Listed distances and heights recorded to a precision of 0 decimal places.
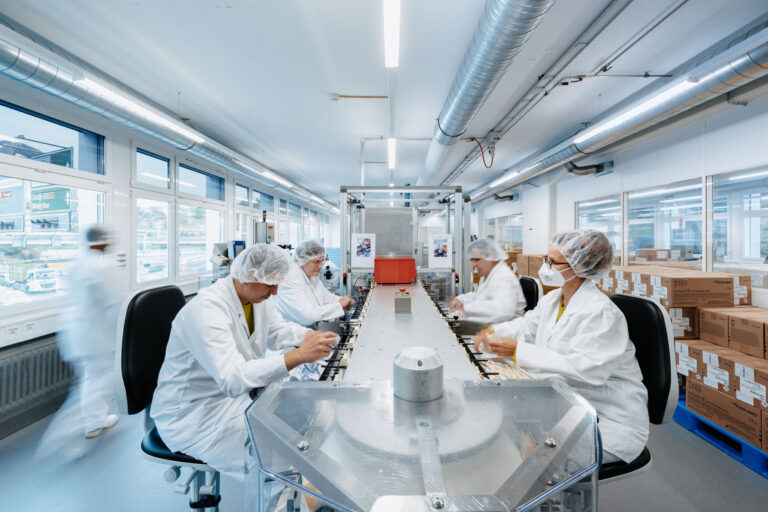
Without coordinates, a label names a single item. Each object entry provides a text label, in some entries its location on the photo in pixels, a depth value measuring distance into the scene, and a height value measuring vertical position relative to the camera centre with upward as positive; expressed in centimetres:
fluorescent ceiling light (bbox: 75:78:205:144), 228 +117
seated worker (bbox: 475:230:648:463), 118 -39
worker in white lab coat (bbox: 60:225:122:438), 229 -52
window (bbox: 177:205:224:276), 466 +25
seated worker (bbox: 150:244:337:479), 117 -44
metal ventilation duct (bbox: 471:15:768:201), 200 +120
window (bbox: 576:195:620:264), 469 +55
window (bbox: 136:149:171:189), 384 +102
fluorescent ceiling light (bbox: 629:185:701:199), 350 +72
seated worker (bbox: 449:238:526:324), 258 -34
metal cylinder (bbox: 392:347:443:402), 75 -29
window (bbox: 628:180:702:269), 344 +31
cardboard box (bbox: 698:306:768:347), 237 -54
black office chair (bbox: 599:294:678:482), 133 -45
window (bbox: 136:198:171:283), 385 +15
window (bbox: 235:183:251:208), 610 +107
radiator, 232 -100
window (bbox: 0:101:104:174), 257 +98
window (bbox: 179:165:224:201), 465 +107
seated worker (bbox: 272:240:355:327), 250 -36
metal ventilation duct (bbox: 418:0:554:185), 158 +117
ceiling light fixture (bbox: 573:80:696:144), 239 +120
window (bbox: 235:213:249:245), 613 +48
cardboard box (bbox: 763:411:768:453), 188 -105
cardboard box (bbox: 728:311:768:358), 210 -54
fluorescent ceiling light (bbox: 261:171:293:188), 522 +125
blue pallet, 194 -128
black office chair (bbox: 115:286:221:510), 126 -52
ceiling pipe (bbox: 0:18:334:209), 189 +112
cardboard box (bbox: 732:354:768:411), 192 -78
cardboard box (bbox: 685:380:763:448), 195 -105
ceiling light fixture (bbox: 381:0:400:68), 157 +118
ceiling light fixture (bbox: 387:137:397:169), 383 +127
